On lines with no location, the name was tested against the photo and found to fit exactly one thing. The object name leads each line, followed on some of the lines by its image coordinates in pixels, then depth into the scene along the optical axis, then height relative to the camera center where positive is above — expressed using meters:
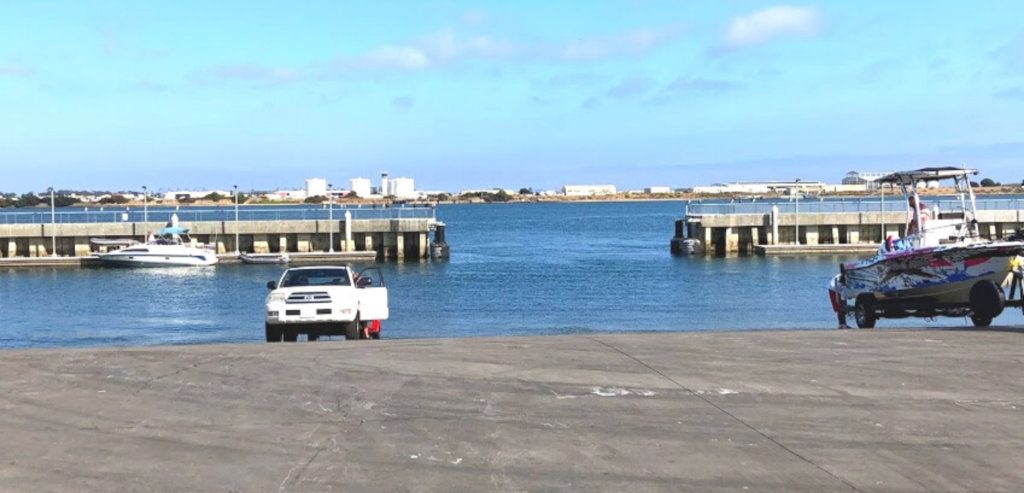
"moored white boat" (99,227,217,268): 61.09 -1.51
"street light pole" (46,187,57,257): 64.12 -0.48
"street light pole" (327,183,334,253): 64.88 -0.08
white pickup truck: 19.39 -1.50
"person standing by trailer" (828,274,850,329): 26.45 -2.18
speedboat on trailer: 21.56 -1.34
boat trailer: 21.11 -2.13
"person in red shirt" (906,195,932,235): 24.41 -0.05
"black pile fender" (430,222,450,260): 66.00 -1.71
